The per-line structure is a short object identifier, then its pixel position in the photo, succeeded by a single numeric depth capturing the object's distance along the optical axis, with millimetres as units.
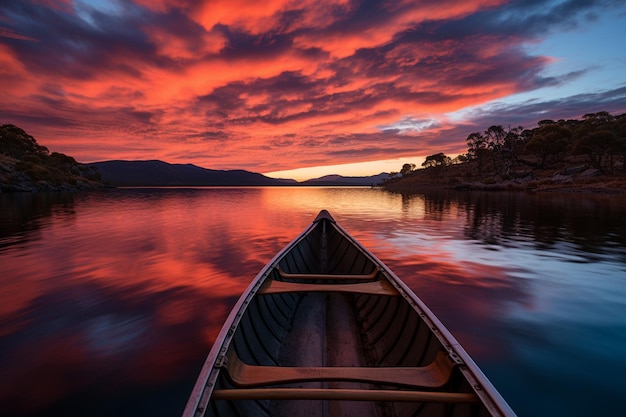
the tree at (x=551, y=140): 90062
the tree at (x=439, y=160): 188875
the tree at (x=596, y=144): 70438
